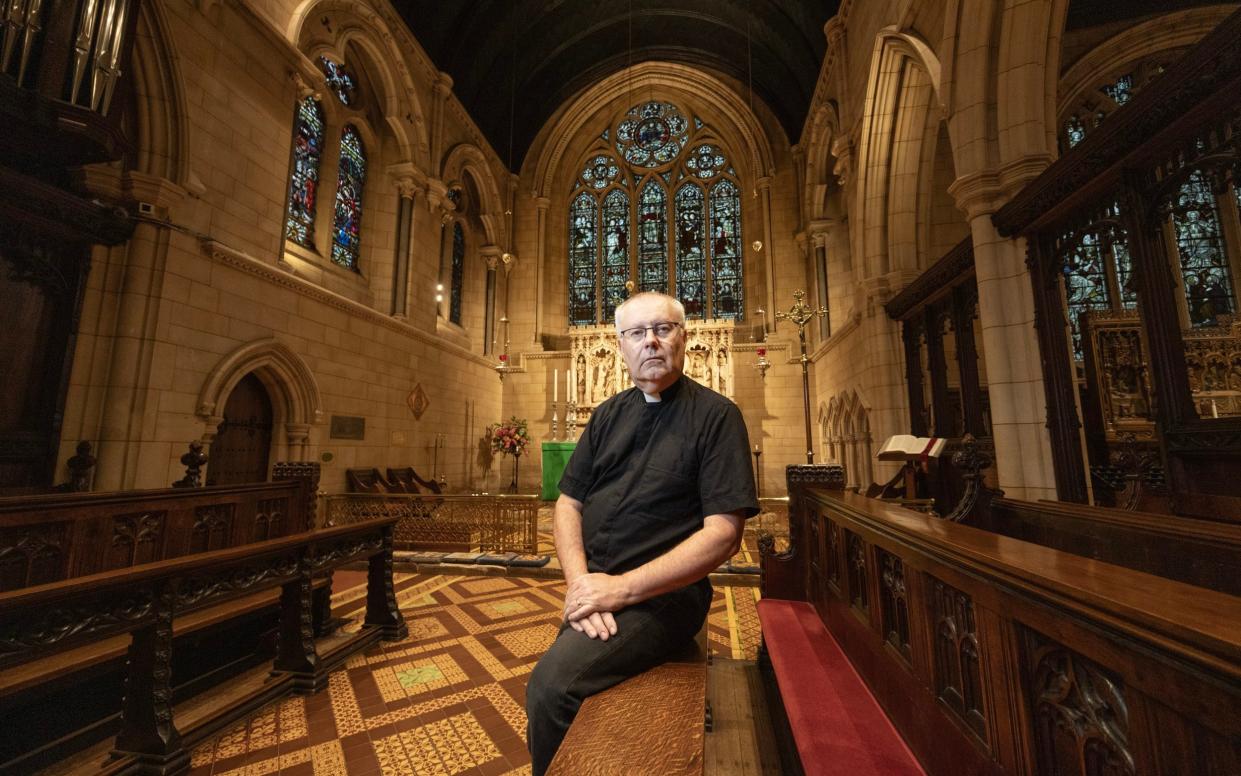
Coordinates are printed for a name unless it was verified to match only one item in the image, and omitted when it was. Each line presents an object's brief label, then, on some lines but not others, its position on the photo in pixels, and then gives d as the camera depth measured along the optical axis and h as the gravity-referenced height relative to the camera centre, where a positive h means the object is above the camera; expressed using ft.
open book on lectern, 15.08 +0.00
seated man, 3.87 -0.66
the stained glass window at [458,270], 38.51 +14.46
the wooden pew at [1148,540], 5.76 -1.29
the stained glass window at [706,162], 45.34 +26.85
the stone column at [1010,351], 13.33 +2.76
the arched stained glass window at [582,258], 45.01 +17.93
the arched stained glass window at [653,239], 44.50 +19.54
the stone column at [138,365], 15.12 +2.74
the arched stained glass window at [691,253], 43.09 +17.82
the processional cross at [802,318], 20.35 +6.15
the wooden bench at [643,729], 2.83 -1.82
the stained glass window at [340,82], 26.61 +20.63
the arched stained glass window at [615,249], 44.60 +18.64
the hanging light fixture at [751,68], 37.51 +31.58
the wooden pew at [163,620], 5.68 -2.31
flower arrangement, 36.45 +0.68
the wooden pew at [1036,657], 2.03 -1.27
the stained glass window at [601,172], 46.70 +26.63
